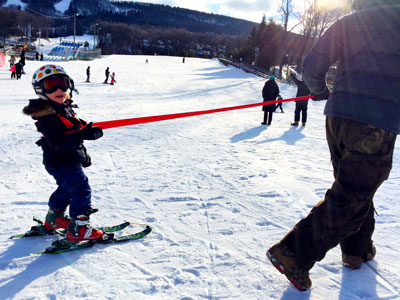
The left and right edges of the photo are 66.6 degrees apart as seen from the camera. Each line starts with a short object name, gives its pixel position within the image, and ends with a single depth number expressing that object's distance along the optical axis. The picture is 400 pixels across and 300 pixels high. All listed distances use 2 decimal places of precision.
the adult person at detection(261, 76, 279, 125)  9.35
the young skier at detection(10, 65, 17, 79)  18.37
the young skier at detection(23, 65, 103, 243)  2.24
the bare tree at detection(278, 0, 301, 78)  30.88
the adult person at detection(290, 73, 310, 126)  8.97
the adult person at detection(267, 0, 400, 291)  1.76
